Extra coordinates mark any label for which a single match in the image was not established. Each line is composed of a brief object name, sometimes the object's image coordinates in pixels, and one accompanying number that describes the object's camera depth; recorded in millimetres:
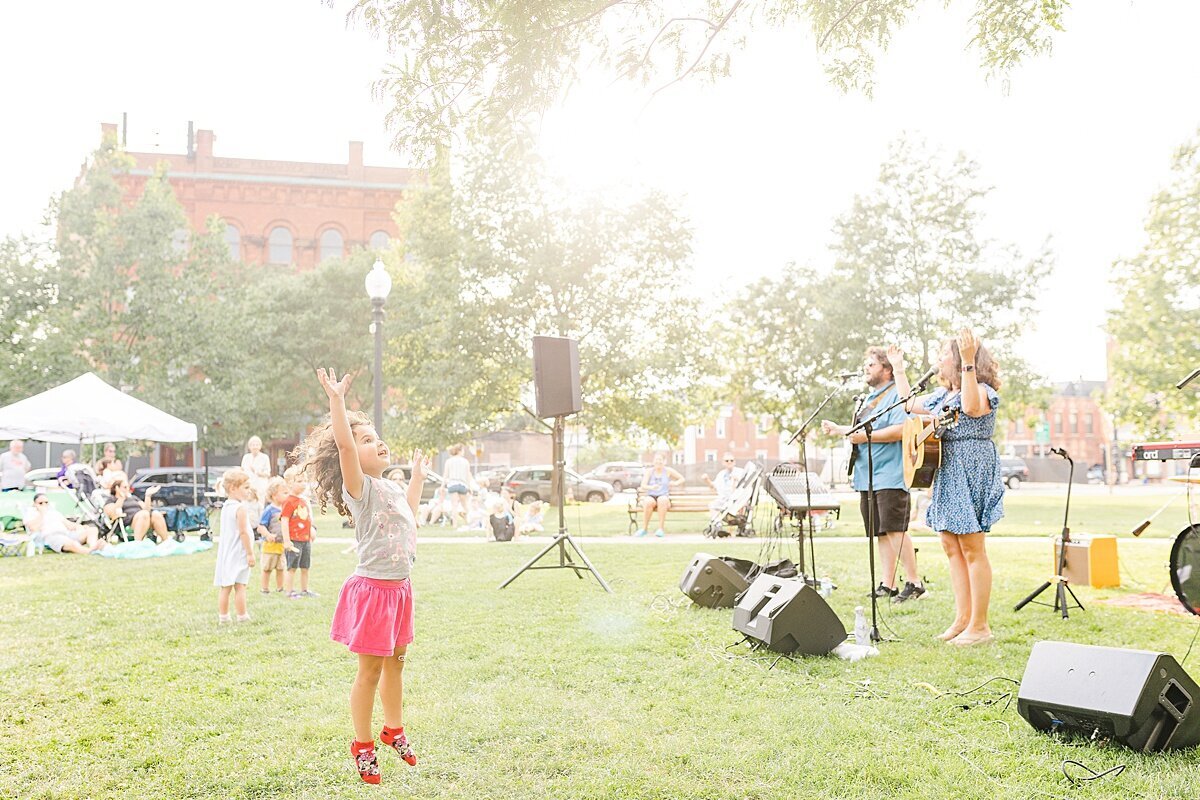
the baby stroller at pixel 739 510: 15102
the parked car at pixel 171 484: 22422
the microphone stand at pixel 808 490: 6855
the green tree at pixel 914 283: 26703
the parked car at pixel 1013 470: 46094
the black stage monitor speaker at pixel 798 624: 5457
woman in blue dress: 5684
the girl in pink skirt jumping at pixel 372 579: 3668
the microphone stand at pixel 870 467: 5922
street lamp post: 13703
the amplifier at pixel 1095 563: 8727
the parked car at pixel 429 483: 24266
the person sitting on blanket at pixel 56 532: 13945
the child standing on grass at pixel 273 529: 8602
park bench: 17766
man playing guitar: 7172
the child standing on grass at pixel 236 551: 7117
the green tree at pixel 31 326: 26188
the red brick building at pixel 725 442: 67812
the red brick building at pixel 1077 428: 78625
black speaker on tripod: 8805
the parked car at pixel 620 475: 39406
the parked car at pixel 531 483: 29234
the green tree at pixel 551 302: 24391
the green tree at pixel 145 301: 27906
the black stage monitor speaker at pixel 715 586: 7426
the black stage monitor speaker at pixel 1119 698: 3549
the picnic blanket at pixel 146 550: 13195
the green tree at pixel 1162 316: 22672
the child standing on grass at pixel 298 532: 8586
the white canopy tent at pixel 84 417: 15336
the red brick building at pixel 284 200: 43719
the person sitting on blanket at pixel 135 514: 14414
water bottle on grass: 5848
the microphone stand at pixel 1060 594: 7059
